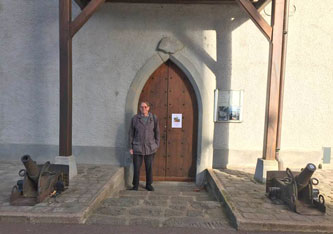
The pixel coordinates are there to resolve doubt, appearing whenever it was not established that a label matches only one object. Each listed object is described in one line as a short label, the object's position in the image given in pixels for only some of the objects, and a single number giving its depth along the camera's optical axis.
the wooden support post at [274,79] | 4.49
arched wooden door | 5.84
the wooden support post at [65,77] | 4.55
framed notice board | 5.65
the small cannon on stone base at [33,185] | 3.46
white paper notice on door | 5.88
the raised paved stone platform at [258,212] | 3.07
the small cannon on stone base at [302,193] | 3.35
